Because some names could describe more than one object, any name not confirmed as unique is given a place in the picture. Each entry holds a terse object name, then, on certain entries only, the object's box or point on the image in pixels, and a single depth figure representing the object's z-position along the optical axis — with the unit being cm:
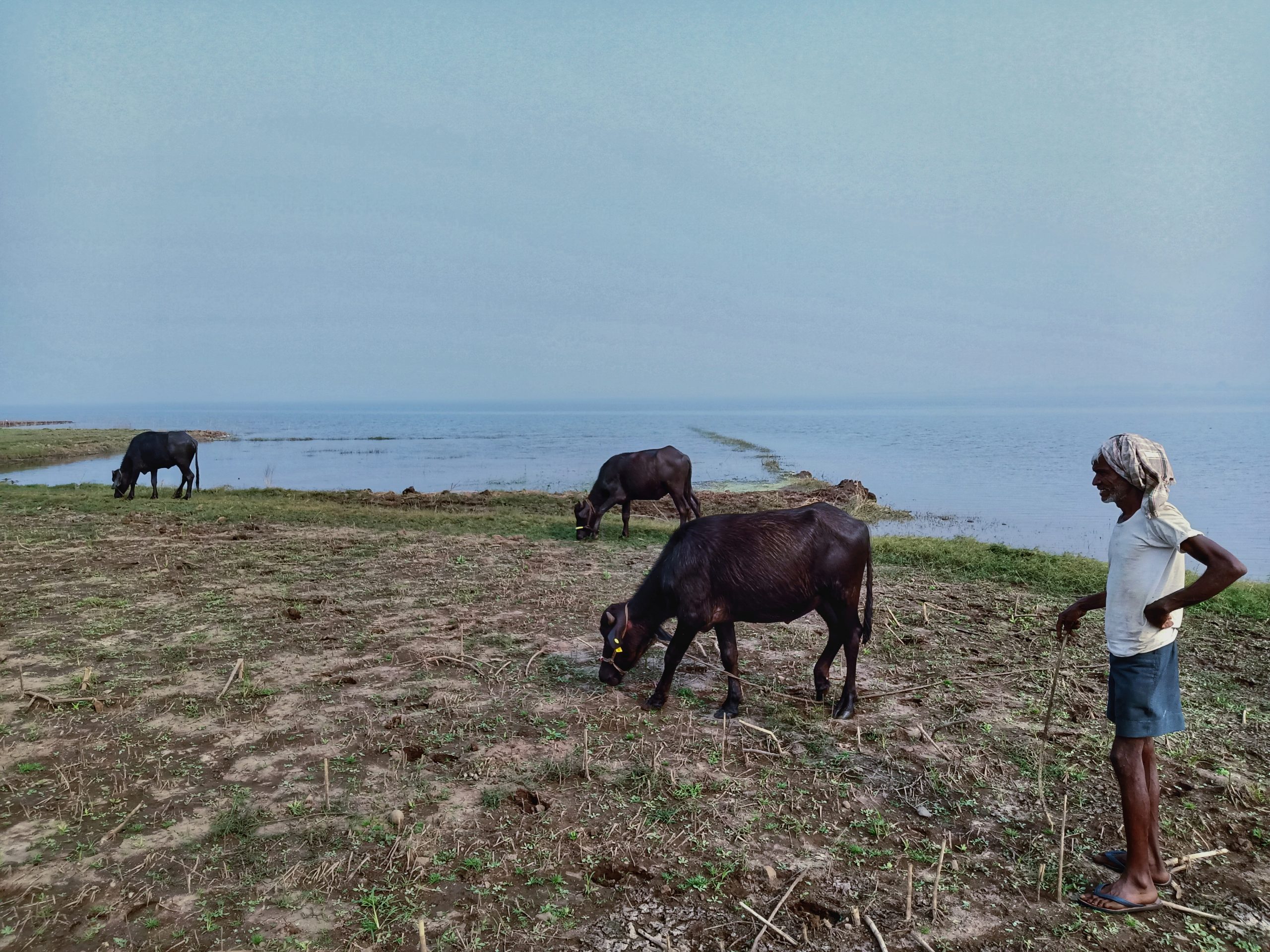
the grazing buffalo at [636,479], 1527
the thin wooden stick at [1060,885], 369
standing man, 355
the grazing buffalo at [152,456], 1959
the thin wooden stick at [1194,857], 396
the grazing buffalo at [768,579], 624
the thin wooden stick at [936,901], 363
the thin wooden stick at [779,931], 349
